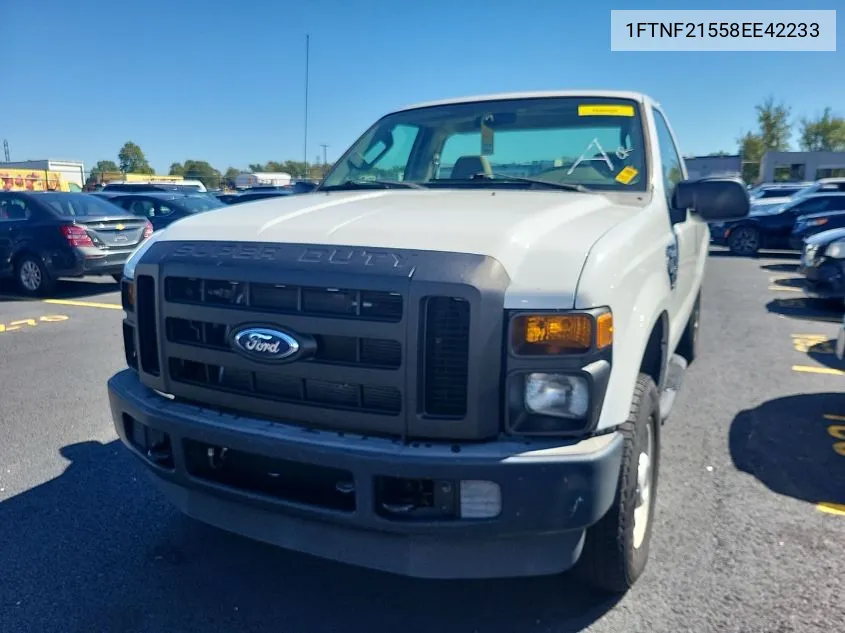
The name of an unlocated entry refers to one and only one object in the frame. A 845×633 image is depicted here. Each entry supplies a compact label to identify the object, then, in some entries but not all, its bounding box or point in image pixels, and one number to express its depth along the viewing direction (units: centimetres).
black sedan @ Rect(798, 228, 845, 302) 754
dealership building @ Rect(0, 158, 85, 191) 4284
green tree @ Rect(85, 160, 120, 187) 4071
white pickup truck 199
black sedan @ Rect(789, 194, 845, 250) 1211
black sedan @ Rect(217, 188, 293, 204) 1403
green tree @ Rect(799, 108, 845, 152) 6128
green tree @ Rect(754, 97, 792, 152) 5712
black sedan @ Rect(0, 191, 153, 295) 957
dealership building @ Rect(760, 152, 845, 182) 4791
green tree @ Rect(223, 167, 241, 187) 4460
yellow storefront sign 3578
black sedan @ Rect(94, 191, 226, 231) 1269
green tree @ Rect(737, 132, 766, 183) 5712
